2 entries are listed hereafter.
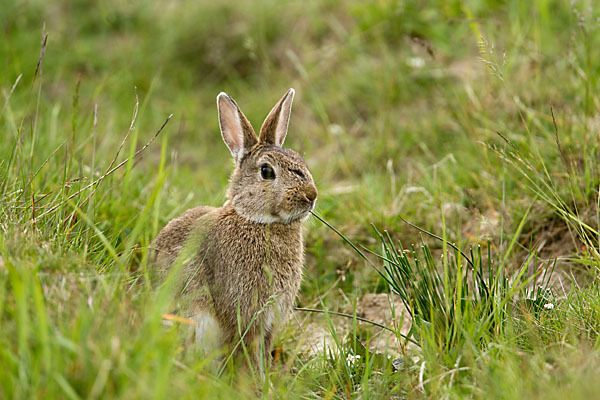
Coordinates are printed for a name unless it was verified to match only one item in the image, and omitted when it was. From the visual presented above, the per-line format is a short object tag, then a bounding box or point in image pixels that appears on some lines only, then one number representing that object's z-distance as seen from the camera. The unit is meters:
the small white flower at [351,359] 6.64
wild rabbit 7.14
